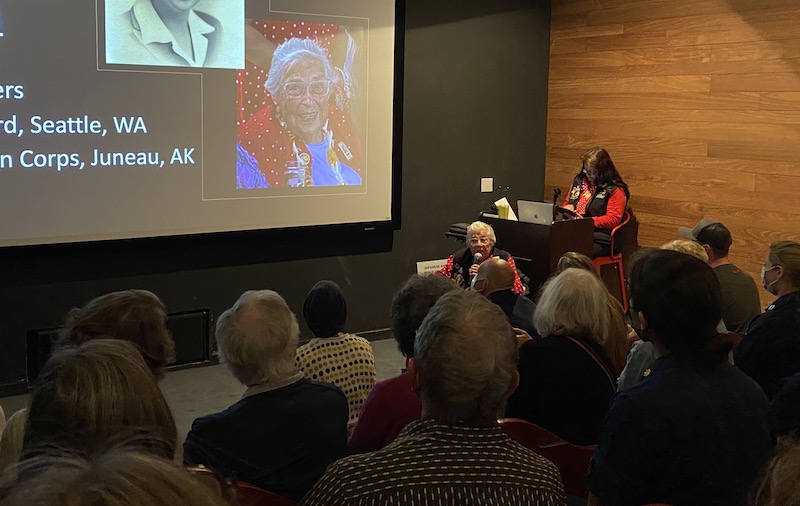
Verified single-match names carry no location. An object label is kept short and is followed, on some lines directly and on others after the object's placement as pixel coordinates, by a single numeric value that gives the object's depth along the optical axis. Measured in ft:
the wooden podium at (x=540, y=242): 20.66
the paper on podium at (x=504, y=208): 21.97
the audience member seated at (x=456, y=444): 5.37
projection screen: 16.47
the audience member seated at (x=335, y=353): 11.16
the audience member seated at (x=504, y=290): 13.60
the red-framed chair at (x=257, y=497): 6.91
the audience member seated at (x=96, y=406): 4.60
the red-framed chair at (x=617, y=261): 22.38
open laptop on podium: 20.89
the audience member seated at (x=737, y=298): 14.35
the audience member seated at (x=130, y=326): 8.90
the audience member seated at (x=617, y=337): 10.46
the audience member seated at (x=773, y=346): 10.78
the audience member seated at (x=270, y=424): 7.96
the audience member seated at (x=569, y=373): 9.54
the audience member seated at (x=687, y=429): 6.72
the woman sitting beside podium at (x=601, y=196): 22.21
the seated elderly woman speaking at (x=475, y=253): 18.86
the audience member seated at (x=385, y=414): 8.80
